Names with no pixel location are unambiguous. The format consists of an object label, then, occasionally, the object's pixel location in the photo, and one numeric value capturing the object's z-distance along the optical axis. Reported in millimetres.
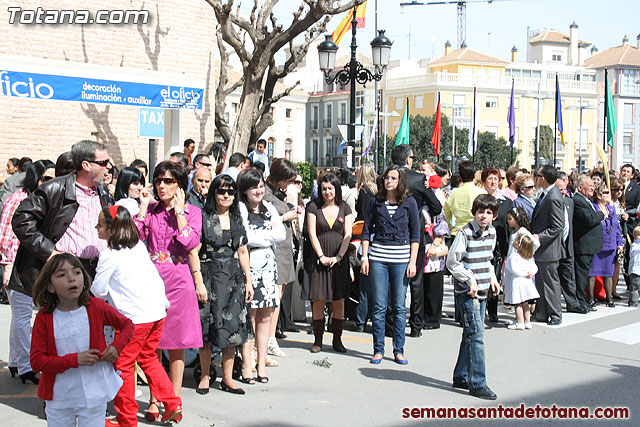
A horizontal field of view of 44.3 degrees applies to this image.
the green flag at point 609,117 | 20266
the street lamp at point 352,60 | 16547
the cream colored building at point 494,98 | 78938
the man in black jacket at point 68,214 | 5922
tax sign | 13625
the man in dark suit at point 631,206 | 13703
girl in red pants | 5641
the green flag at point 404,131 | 22339
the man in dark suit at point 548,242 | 10375
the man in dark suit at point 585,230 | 11562
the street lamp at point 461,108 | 68738
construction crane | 99712
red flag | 28927
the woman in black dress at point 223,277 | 6527
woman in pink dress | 6105
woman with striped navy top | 8047
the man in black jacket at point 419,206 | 9383
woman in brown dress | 8414
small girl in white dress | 10141
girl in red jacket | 4441
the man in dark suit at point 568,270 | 11273
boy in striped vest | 6848
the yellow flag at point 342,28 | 24203
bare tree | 17922
